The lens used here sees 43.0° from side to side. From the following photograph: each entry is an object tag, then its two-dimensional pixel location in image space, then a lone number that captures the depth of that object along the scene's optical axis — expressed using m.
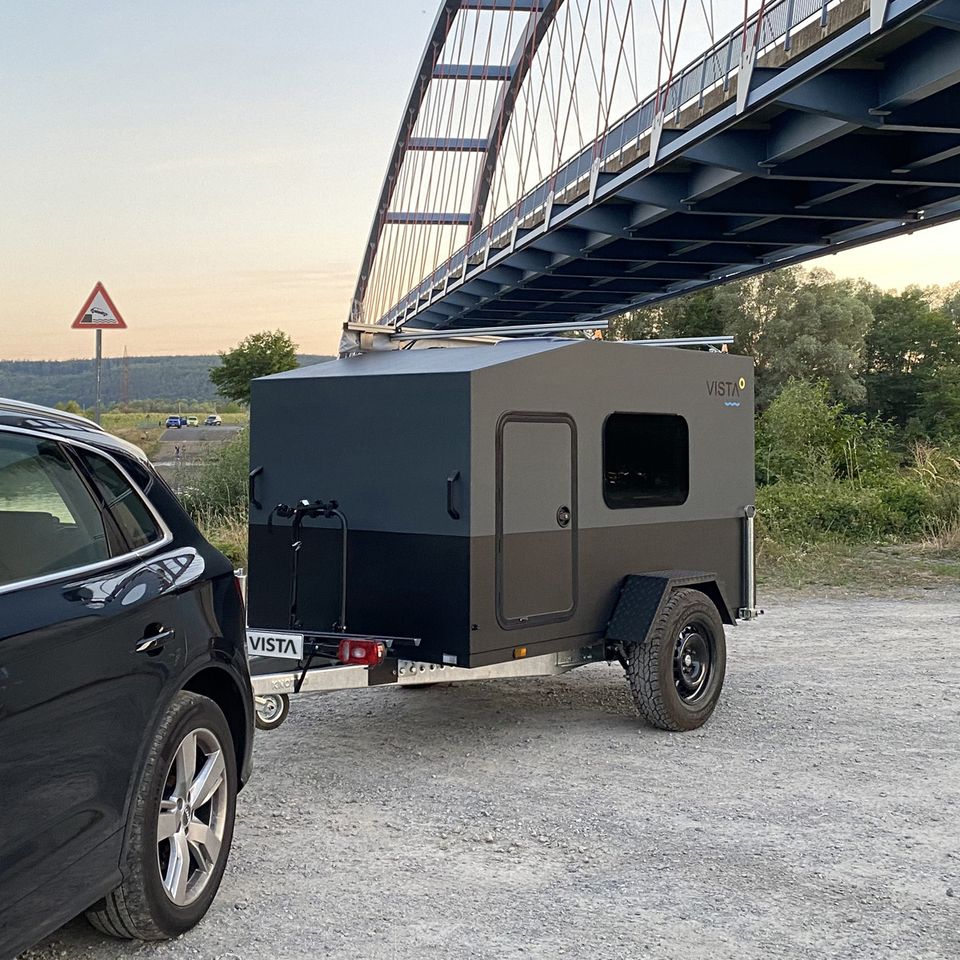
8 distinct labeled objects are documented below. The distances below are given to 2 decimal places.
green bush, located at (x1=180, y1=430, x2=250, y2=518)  15.40
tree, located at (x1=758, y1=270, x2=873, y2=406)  43.38
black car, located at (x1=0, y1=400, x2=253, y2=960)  2.98
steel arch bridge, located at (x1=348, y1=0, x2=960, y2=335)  13.01
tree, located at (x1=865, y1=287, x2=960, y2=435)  45.22
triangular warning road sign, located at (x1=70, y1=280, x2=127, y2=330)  10.38
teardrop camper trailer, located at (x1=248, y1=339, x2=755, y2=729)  5.83
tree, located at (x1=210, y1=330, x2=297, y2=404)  70.69
